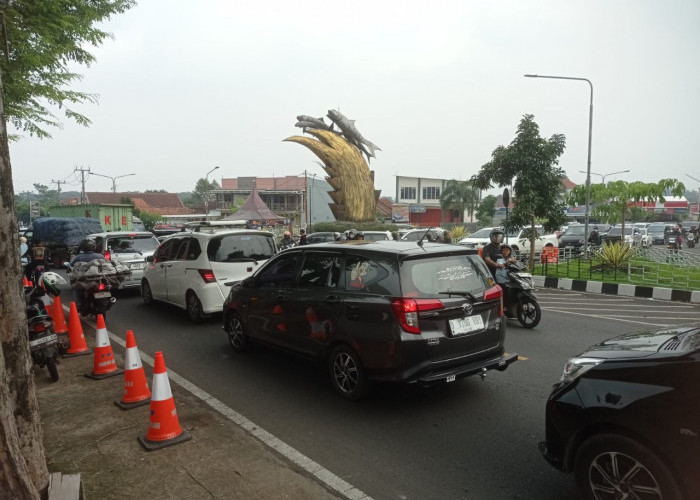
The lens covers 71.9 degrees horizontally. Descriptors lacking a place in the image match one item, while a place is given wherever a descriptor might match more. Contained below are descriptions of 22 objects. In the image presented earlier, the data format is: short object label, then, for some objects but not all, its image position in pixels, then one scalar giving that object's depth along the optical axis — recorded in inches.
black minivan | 173.0
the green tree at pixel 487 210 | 2506.2
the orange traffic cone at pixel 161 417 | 160.2
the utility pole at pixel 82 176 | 2331.0
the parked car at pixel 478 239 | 766.6
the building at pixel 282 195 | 2231.8
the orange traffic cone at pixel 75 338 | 268.4
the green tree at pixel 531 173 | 600.1
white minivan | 332.2
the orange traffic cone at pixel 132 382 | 193.2
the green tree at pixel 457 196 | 2431.1
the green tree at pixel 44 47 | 315.6
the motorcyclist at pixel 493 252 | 338.3
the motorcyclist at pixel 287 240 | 725.4
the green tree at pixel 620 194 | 674.7
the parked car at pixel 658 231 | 1211.2
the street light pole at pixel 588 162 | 678.5
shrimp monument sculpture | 1331.2
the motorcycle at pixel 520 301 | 328.2
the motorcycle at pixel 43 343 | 215.8
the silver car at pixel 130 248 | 464.1
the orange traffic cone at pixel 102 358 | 229.0
